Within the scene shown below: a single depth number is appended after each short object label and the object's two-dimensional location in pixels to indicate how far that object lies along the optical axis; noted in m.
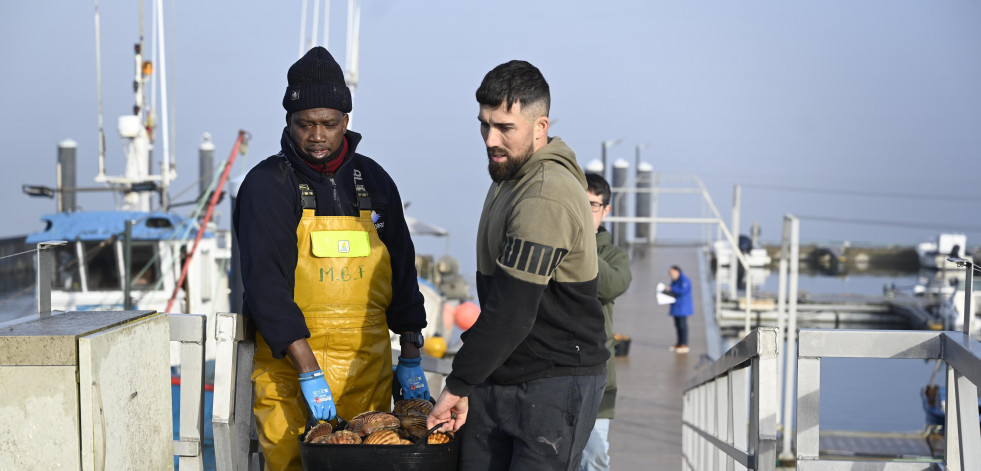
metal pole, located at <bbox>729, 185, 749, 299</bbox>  18.10
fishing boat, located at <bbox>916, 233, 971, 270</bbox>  37.09
